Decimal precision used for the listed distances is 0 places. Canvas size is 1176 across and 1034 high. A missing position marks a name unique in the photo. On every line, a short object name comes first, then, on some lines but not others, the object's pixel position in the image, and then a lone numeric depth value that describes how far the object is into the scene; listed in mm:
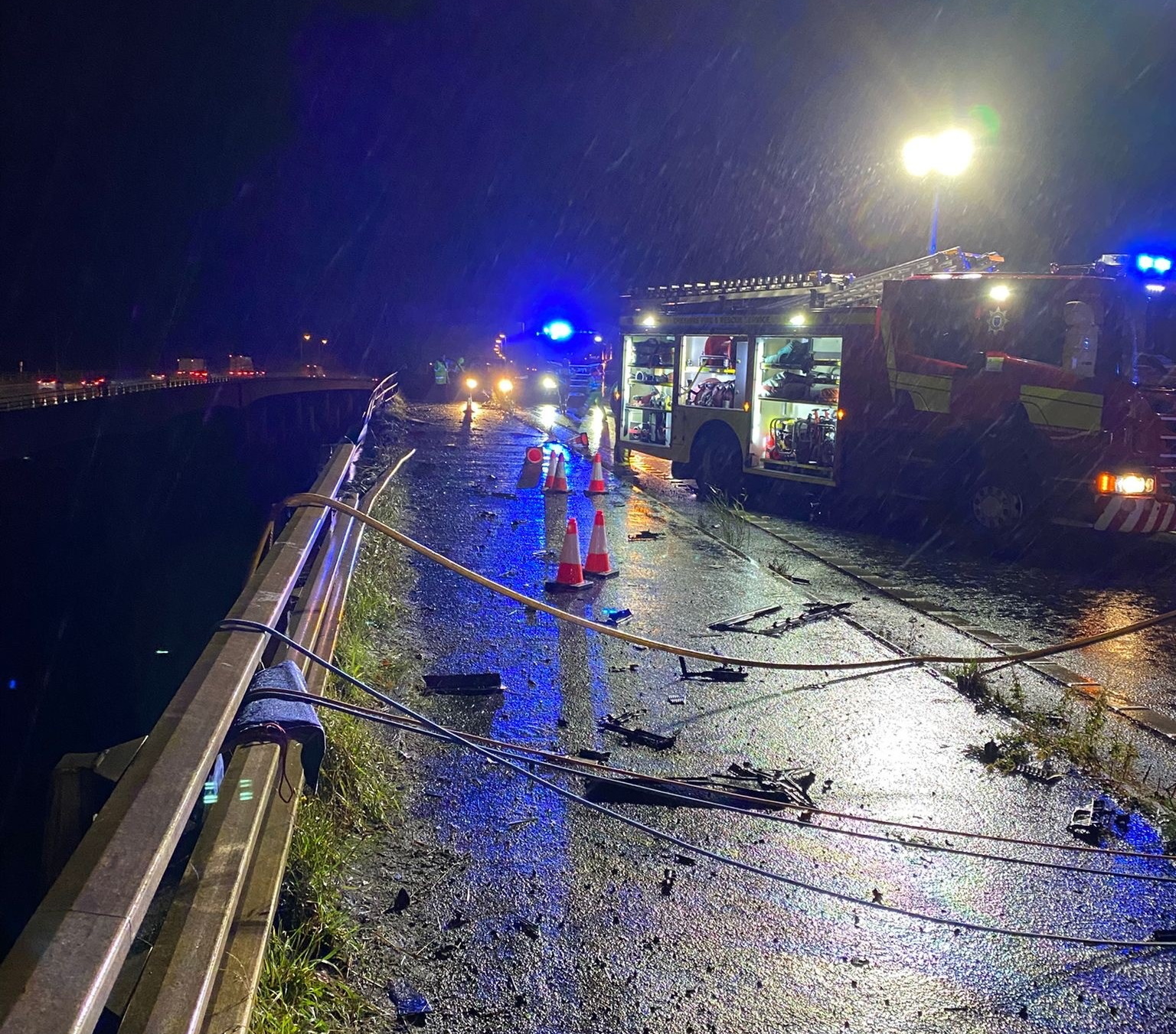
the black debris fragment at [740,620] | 8094
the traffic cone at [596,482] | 15094
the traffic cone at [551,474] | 15078
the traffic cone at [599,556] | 9797
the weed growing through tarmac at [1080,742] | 5105
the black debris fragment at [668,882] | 4098
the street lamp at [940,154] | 15688
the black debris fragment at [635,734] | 5668
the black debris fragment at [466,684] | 6430
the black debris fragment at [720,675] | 6891
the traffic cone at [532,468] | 16453
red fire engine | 10734
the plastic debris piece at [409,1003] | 3273
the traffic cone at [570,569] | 9273
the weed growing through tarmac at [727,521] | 12031
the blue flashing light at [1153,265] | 11195
